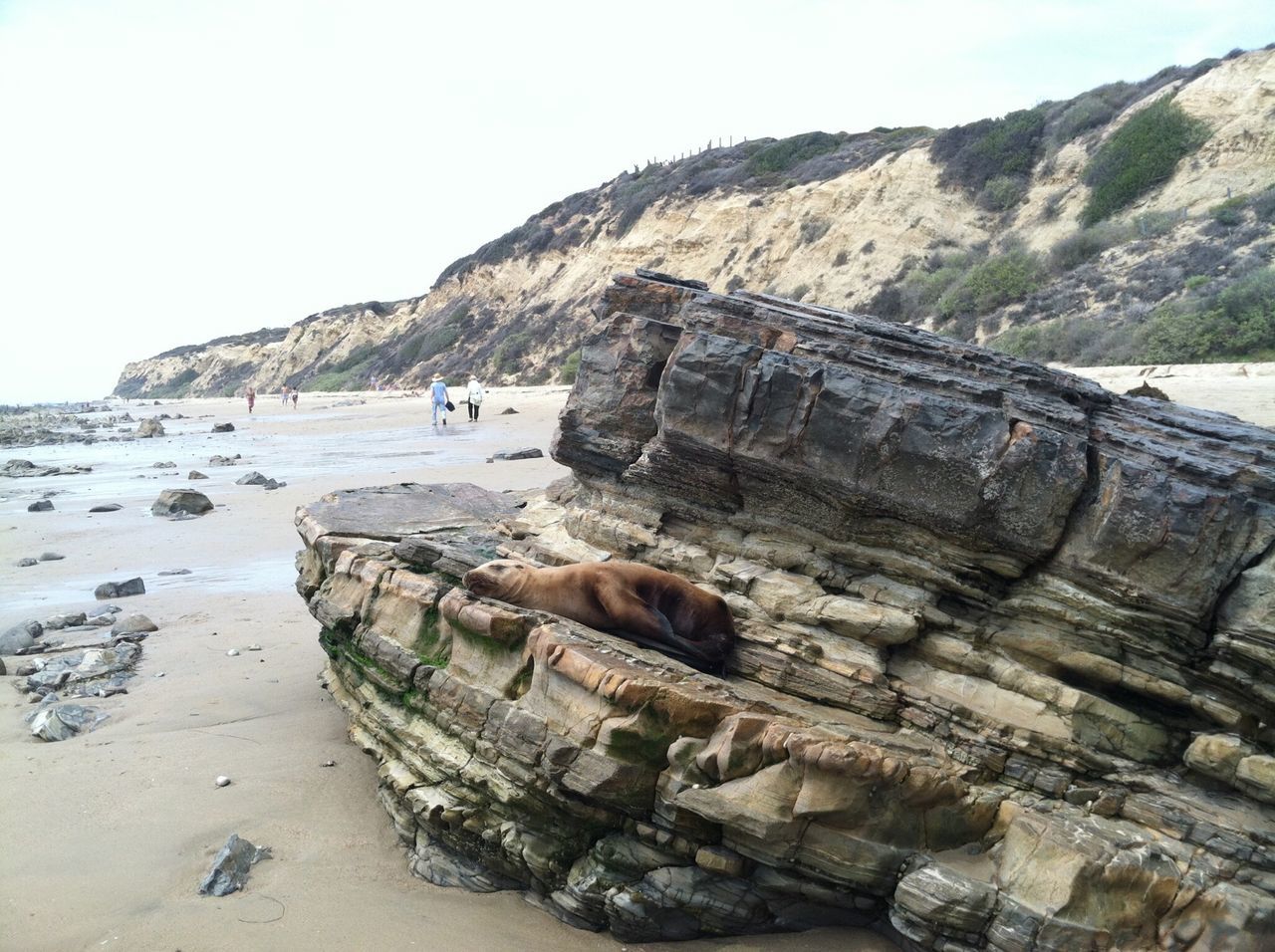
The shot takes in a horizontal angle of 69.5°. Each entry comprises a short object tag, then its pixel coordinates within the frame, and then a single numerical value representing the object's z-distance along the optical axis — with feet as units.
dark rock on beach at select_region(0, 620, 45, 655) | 27.47
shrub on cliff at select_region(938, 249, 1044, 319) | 84.94
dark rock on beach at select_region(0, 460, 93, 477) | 73.46
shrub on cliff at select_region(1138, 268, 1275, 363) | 56.59
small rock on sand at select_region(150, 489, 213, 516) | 48.52
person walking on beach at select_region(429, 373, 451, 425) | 91.61
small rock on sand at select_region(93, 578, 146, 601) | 33.31
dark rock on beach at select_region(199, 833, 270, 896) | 16.20
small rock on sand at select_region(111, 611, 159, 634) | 29.09
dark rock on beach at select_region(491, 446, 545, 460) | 58.29
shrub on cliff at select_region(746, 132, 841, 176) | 148.46
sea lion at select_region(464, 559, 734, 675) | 18.17
